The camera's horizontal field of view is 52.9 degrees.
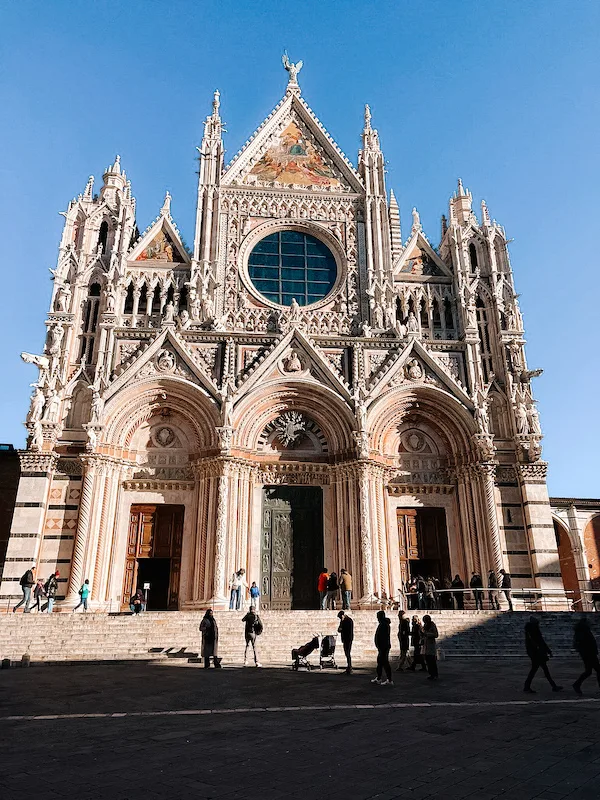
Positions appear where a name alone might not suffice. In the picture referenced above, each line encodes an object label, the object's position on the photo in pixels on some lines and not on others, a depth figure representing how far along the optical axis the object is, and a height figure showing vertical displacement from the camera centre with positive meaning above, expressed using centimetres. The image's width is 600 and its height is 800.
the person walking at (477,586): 1919 +105
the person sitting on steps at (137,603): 1750 +54
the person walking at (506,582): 1940 +115
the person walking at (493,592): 1920 +85
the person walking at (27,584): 1794 +111
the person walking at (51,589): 1805 +98
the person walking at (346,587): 1816 +97
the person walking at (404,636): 1300 -32
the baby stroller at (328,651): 1236 -57
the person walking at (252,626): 1290 -8
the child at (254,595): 1790 +75
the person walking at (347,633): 1170 -22
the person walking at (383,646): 1023 -41
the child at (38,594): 1778 +84
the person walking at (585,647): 932 -41
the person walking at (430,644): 1102 -42
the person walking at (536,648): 958 -43
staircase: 1415 -29
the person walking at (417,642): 1251 -42
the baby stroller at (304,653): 1213 -60
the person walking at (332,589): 1833 +93
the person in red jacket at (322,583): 1889 +113
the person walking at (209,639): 1273 -33
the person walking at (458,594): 2005 +84
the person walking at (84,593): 1827 +85
